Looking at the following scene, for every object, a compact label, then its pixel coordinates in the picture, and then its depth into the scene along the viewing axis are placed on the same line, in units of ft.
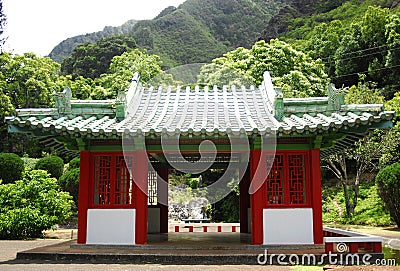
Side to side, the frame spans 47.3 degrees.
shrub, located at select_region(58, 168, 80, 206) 67.46
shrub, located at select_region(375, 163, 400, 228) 56.03
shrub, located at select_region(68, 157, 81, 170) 75.66
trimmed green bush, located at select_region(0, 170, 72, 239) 45.85
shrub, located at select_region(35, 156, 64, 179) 73.46
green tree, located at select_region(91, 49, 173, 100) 106.42
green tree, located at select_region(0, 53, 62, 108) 99.40
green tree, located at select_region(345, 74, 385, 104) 68.49
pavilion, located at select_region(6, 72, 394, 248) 28.84
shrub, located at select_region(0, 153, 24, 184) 68.03
